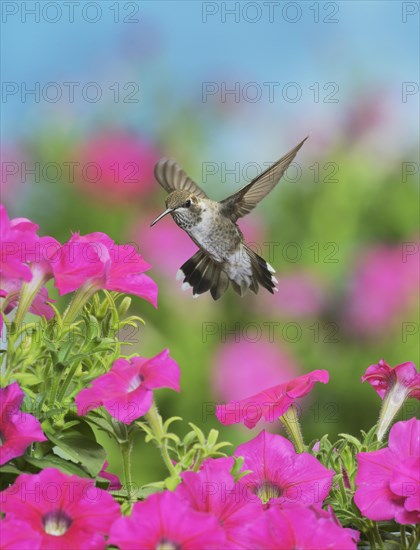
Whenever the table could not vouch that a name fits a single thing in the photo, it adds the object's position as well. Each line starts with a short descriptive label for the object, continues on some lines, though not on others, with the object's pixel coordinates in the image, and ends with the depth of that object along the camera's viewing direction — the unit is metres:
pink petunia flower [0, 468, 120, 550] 4.18
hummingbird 4.60
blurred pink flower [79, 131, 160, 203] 8.72
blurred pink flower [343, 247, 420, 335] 8.34
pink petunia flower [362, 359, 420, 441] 4.28
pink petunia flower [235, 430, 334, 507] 4.23
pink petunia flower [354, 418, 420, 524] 4.22
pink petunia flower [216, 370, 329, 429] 4.25
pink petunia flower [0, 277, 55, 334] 4.25
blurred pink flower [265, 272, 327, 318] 8.29
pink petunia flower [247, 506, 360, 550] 4.17
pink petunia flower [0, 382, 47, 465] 4.19
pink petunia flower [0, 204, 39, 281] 4.21
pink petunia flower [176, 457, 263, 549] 4.18
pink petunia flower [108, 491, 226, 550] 4.16
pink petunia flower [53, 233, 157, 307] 4.23
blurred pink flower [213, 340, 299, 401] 7.55
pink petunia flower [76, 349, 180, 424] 4.21
